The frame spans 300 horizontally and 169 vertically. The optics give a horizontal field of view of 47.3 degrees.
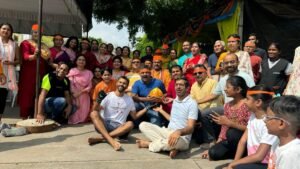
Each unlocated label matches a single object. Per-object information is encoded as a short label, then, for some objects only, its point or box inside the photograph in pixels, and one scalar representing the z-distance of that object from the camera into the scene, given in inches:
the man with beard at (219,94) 179.2
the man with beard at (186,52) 276.9
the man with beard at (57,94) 230.7
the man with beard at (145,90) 224.2
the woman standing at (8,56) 204.5
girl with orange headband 124.4
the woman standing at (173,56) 311.9
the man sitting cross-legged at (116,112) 191.6
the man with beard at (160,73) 252.4
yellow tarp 301.7
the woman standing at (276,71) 209.2
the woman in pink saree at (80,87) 245.3
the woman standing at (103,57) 292.8
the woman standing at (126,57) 305.2
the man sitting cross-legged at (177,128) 170.7
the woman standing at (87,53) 274.5
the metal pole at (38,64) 218.7
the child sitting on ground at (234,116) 153.1
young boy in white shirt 84.0
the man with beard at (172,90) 220.9
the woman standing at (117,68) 262.7
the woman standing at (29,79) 241.9
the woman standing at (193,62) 237.2
